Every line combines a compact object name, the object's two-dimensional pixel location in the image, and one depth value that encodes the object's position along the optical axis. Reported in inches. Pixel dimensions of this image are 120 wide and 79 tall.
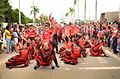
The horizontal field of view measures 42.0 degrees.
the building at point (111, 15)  943.4
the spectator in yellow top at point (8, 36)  375.8
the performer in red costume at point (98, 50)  343.6
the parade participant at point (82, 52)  308.3
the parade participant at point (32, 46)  273.1
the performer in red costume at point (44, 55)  244.4
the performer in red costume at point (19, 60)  257.0
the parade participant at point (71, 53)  277.3
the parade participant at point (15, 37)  391.4
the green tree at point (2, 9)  1038.1
